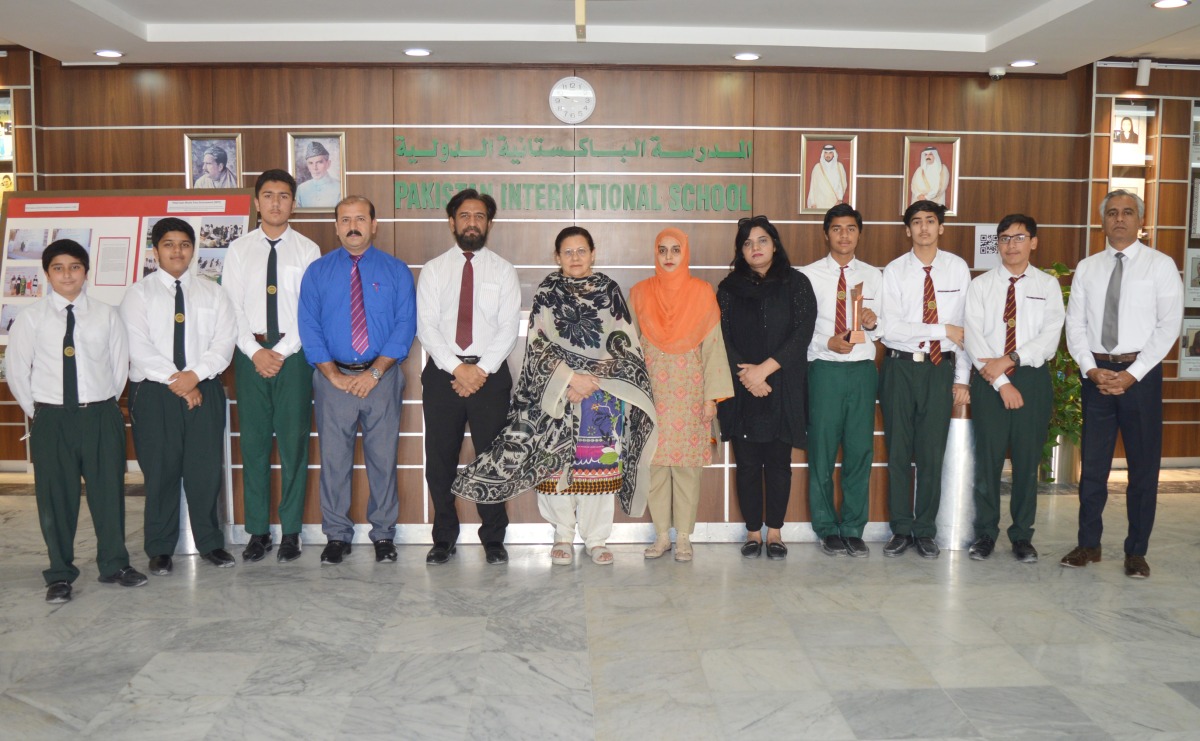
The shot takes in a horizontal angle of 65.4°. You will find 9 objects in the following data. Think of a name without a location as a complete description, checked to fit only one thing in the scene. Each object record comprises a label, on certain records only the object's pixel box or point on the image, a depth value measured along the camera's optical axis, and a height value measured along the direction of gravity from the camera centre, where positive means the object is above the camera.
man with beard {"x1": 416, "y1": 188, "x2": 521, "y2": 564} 4.71 -0.16
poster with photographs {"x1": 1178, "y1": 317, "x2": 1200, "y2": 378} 7.43 -0.29
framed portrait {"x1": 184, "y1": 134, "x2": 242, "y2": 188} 5.94 +0.89
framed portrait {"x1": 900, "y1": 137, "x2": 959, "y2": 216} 6.15 +0.92
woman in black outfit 4.71 -0.18
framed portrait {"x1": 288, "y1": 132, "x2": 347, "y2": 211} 5.83 +0.85
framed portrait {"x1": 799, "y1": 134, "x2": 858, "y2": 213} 6.02 +0.88
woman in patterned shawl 4.59 -0.48
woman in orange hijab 4.67 -0.25
